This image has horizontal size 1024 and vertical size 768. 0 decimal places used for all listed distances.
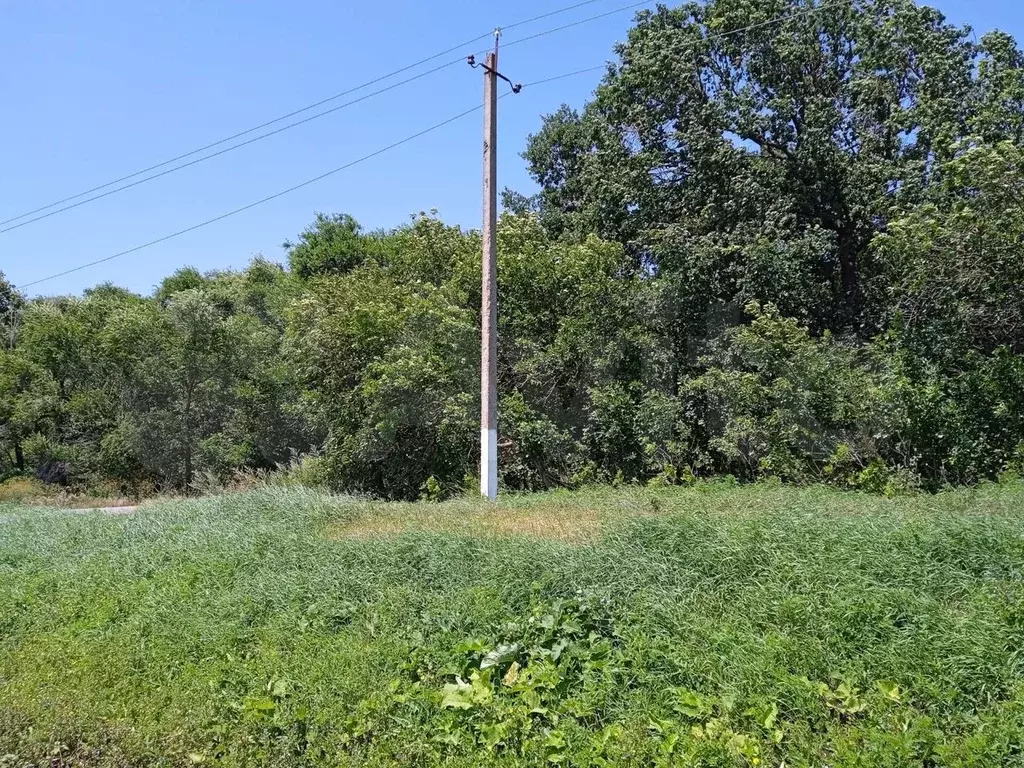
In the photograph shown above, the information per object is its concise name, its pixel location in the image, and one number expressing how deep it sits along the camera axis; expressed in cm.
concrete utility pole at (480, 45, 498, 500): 1163
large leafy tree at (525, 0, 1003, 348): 1409
